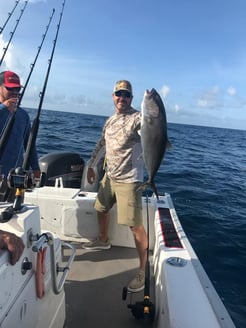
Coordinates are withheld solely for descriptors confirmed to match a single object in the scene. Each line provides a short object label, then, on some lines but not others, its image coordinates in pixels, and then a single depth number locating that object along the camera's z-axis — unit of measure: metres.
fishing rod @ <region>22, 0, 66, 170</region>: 2.44
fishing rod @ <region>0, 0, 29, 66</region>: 3.37
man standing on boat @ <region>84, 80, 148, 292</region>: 2.91
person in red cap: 2.64
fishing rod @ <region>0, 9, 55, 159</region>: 2.27
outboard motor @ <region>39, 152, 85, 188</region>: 4.54
